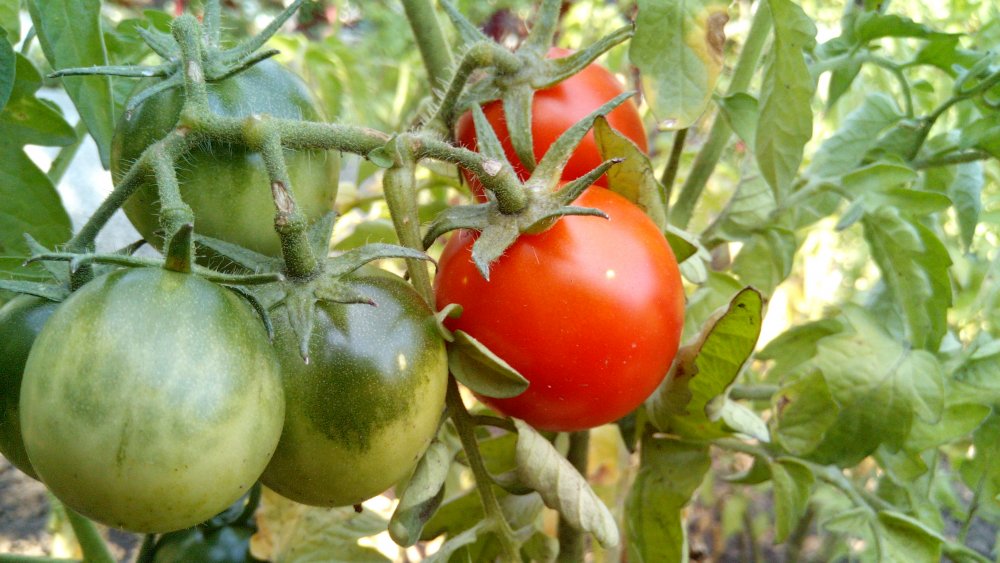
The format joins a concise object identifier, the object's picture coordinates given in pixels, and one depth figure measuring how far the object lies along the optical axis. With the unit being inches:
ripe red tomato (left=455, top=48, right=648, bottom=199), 11.3
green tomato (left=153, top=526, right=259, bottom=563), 13.8
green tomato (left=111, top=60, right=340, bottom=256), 9.3
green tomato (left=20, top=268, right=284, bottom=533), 7.4
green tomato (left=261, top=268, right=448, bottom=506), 8.7
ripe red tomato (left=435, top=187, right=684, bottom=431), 9.8
